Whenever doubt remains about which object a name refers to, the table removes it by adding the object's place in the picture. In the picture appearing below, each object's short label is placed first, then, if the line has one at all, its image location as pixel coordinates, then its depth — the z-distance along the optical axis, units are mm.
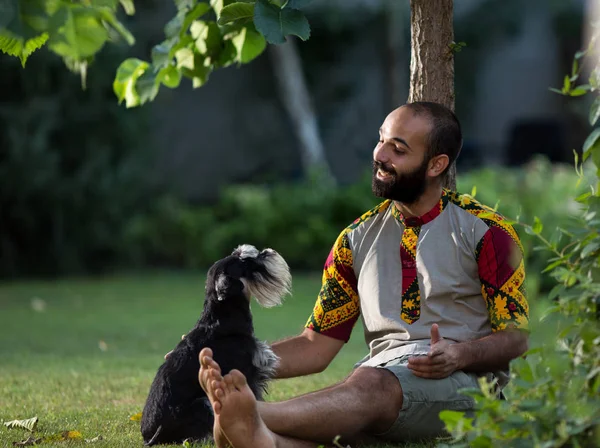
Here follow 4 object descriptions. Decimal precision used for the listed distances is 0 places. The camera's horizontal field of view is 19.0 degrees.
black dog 8091
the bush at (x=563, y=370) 5753
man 7705
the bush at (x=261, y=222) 25624
